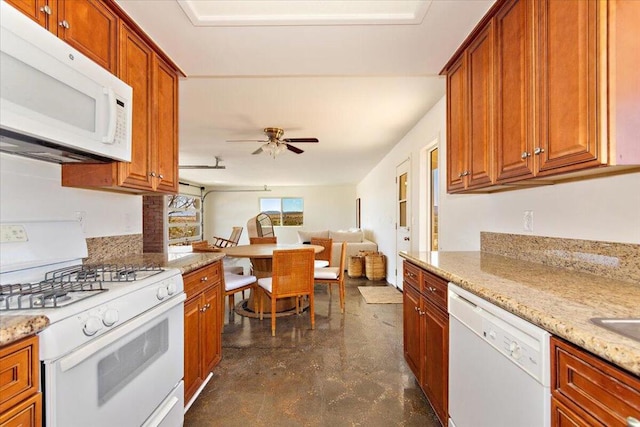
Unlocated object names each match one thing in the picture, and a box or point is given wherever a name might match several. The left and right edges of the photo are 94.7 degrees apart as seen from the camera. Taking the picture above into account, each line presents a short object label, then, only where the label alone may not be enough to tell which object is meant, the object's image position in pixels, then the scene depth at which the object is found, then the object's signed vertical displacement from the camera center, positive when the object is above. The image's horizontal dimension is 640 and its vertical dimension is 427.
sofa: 5.93 -0.59
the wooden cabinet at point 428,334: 1.49 -0.70
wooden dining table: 3.54 -0.70
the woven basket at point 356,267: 5.71 -1.02
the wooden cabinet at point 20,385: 0.71 -0.44
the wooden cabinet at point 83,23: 1.16 +0.84
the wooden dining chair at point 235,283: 3.11 -0.75
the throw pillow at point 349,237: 6.64 -0.51
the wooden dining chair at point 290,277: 2.96 -0.64
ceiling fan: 3.69 +0.93
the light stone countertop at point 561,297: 0.64 -0.27
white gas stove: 0.87 -0.40
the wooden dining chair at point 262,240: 4.85 -0.42
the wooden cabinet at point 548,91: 0.95 +0.50
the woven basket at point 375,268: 5.39 -0.98
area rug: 4.09 -1.20
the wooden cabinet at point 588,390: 0.60 -0.40
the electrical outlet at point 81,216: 1.72 -0.01
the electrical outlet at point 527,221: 1.74 -0.04
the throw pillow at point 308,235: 7.20 -0.50
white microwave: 0.94 +0.44
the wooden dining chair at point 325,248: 4.34 -0.49
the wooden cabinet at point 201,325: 1.72 -0.72
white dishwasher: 0.83 -0.52
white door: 4.11 +0.04
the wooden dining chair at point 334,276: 3.53 -0.74
